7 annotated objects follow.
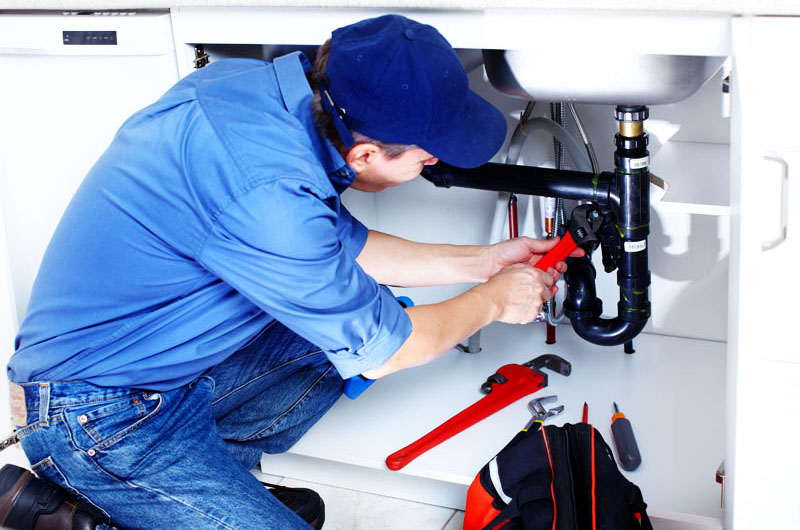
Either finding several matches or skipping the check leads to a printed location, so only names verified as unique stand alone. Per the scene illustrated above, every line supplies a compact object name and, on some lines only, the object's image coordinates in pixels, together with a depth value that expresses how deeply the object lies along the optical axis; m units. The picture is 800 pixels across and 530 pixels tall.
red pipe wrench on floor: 1.48
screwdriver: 1.41
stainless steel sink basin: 1.17
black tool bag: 1.18
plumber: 0.99
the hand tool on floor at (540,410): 1.53
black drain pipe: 1.33
